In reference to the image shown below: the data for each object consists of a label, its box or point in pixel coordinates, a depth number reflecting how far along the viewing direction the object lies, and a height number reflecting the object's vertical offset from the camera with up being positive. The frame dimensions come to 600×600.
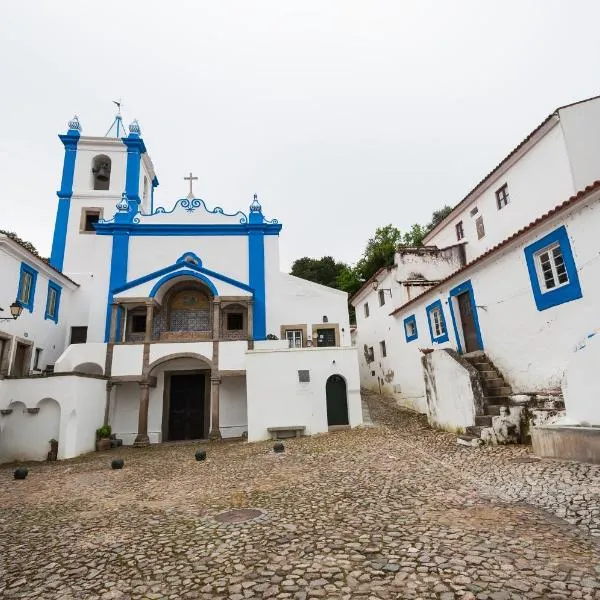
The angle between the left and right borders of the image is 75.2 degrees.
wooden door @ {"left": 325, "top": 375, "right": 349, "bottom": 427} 14.83 -0.18
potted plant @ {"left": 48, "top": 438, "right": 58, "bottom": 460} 12.98 -1.26
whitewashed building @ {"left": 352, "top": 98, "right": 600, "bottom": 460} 8.71 +2.56
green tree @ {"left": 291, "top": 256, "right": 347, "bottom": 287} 41.28 +13.49
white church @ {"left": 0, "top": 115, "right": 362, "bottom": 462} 14.12 +3.42
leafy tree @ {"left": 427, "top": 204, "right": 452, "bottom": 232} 39.57 +17.66
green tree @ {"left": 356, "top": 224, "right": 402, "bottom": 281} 31.22 +11.47
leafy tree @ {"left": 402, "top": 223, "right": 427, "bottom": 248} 33.03 +13.07
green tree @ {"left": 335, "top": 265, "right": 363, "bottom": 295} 33.34 +9.81
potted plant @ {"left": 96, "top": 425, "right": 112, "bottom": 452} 14.93 -1.12
